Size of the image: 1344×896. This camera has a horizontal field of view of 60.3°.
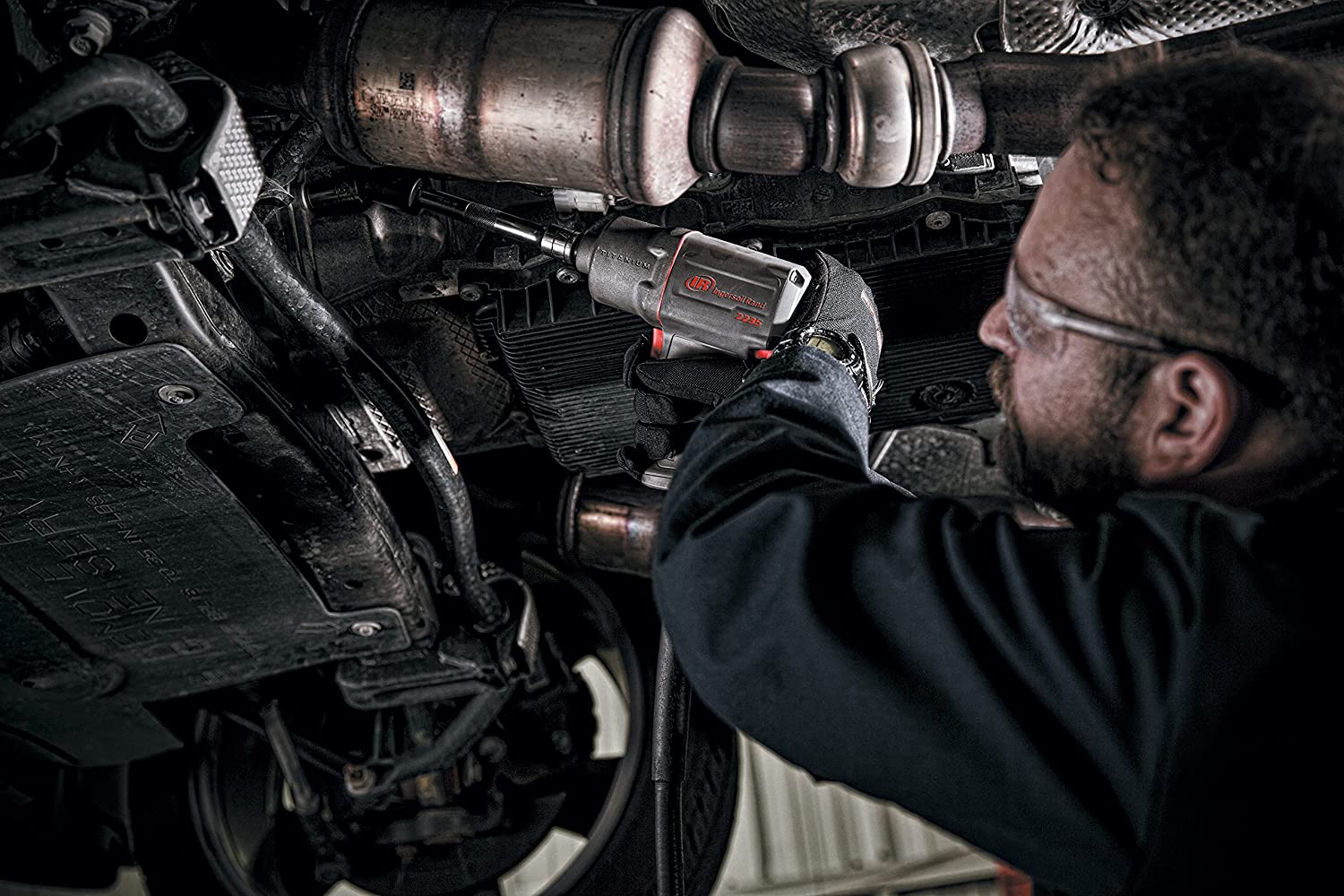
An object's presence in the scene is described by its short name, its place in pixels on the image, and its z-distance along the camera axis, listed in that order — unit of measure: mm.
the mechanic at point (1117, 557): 833
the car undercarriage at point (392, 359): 1182
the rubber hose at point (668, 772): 1658
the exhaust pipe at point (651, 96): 1184
